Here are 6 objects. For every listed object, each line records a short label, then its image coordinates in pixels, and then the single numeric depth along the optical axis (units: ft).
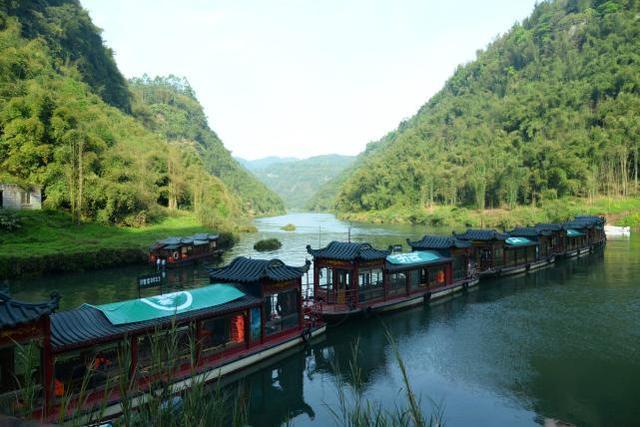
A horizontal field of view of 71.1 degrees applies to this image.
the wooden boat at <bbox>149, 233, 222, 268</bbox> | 156.15
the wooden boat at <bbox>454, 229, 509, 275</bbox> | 137.18
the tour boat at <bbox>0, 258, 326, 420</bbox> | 45.60
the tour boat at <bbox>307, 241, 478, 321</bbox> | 90.07
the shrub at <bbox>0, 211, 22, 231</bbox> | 146.10
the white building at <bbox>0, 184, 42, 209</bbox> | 165.37
